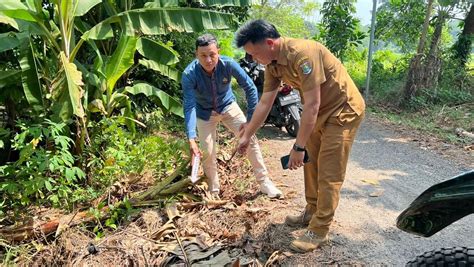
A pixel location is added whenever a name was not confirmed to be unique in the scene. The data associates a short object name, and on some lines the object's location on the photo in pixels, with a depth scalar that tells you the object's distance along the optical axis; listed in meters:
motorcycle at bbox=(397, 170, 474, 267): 1.66
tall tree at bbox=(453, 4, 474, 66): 9.50
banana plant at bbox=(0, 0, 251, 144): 3.96
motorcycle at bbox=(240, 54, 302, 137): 6.31
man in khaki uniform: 2.63
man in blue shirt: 3.61
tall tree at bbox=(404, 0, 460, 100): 8.55
